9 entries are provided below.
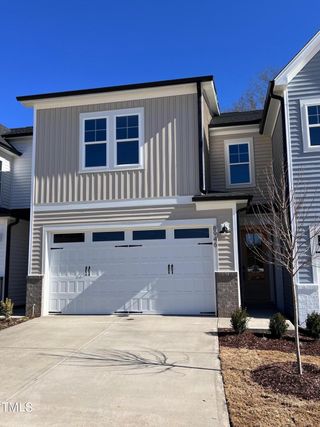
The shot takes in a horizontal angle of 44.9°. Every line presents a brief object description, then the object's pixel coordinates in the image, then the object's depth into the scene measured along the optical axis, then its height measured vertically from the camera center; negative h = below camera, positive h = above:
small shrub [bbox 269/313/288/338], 8.05 -1.38
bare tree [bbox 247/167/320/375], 9.75 +0.99
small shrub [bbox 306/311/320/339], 8.04 -1.36
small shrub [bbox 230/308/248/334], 8.19 -1.29
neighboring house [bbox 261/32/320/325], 9.88 +3.45
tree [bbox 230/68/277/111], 25.34 +10.77
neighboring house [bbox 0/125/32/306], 12.73 +2.06
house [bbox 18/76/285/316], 10.86 +1.56
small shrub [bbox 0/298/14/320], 10.65 -1.24
